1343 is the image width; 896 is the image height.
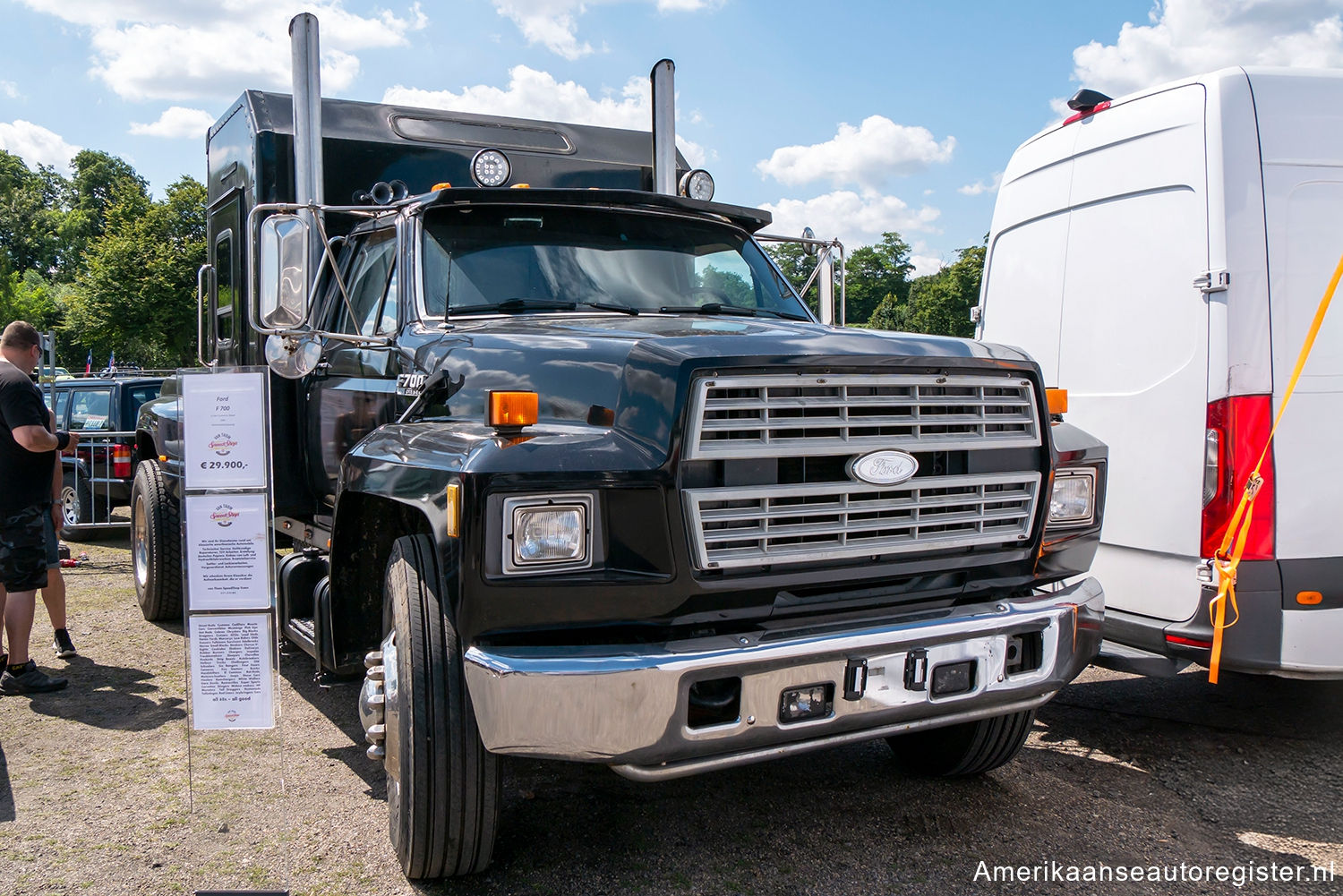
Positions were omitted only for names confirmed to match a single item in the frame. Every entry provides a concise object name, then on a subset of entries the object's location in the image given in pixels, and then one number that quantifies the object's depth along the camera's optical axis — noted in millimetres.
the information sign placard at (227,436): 3461
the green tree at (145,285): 38406
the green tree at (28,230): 87500
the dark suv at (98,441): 10914
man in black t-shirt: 5492
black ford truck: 2787
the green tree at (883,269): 84125
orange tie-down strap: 4164
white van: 4203
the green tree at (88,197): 84500
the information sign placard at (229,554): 3465
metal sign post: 3461
